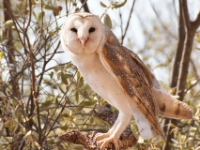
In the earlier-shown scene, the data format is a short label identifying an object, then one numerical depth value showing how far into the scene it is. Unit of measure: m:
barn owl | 5.31
